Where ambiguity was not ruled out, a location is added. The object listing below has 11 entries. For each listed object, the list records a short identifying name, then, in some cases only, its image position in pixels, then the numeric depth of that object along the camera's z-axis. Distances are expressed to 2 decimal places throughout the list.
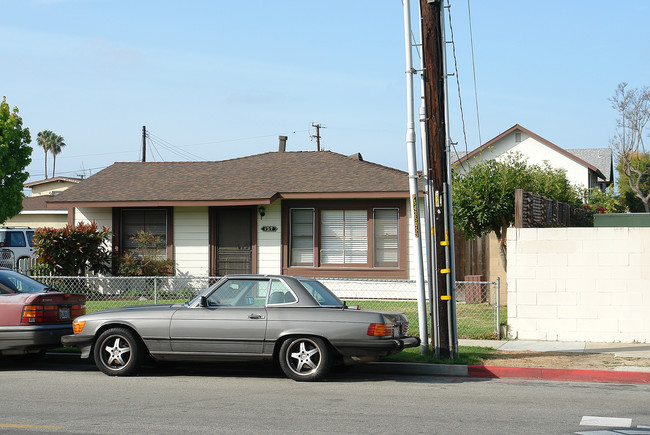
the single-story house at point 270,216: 20.34
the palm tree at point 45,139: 98.31
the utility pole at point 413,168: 11.56
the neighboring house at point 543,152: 43.94
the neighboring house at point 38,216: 34.88
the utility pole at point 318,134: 54.19
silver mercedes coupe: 10.14
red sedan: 11.23
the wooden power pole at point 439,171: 11.42
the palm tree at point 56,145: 99.56
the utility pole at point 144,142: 52.54
